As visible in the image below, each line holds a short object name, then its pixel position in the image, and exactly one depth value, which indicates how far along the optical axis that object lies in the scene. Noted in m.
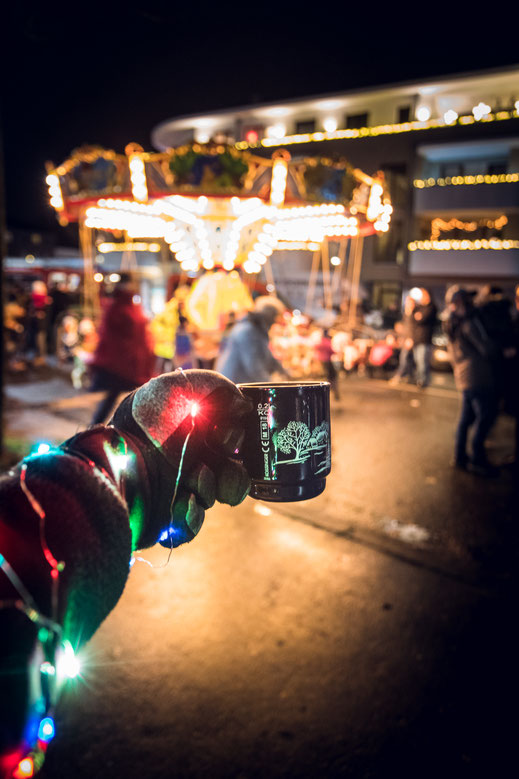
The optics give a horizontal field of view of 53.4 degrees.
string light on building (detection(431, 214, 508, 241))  23.52
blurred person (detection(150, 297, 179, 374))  9.81
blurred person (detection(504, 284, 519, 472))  5.68
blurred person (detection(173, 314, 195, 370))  8.88
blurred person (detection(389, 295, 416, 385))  11.05
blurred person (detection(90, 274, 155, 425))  5.65
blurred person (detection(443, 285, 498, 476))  5.74
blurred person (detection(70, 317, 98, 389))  10.77
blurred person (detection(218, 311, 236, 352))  7.11
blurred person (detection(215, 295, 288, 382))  4.85
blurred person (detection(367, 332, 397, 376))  12.83
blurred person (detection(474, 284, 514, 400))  5.66
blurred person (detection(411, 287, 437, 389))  10.59
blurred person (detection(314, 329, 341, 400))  9.30
